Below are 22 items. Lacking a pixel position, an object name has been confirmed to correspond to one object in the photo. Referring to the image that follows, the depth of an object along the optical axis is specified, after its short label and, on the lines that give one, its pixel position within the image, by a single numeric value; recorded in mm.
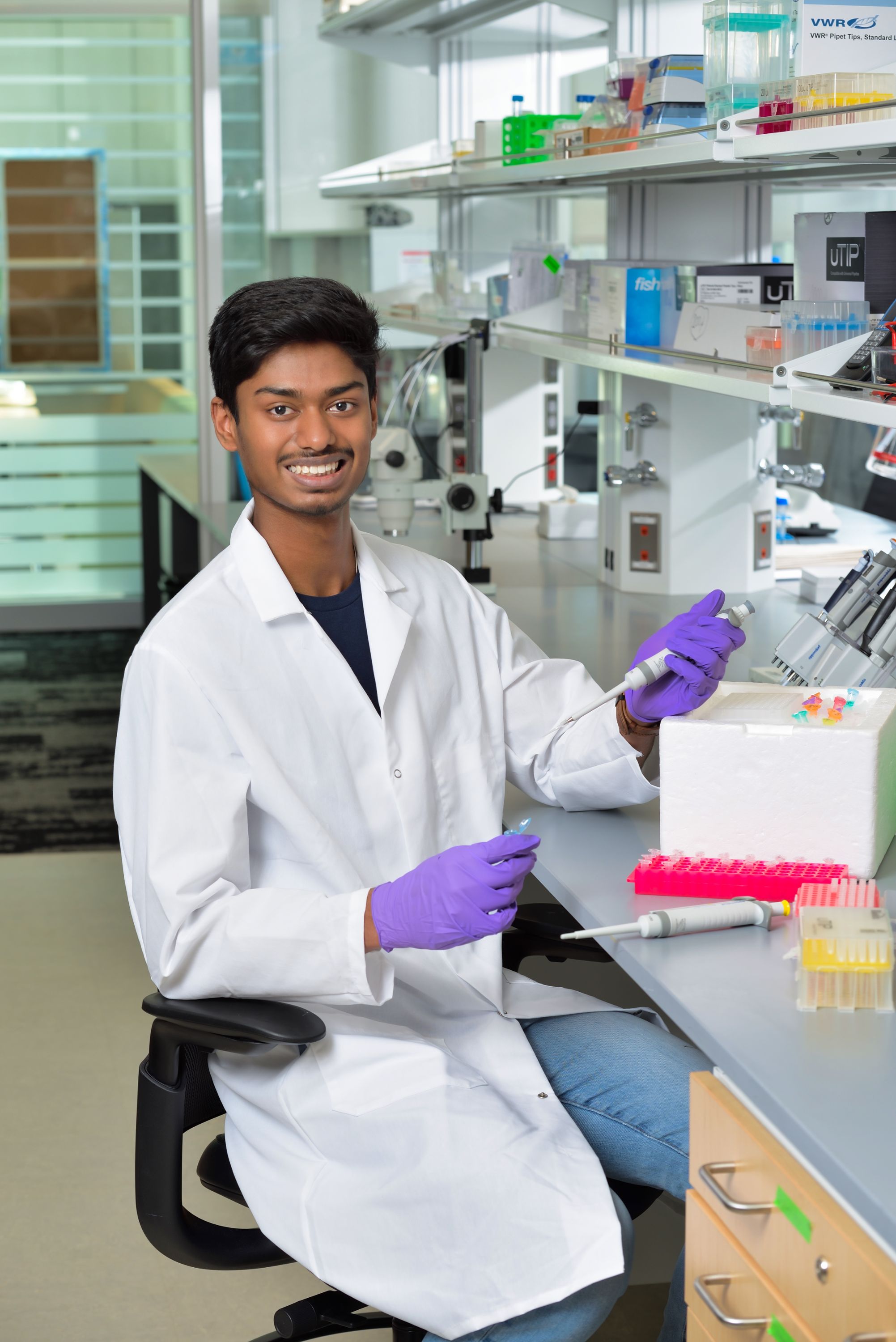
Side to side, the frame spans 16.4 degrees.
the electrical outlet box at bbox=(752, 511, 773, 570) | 4483
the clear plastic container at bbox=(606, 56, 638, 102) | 3908
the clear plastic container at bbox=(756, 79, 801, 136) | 3330
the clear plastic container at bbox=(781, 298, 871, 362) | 3438
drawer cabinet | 2633
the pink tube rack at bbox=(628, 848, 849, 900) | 3061
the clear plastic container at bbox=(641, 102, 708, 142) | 3738
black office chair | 3017
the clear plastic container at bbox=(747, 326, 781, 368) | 3592
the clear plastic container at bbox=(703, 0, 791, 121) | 3462
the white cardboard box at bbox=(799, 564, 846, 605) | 4314
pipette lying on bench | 2976
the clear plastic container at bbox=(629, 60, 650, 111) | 3851
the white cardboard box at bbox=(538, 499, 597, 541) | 5522
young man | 2983
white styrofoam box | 3056
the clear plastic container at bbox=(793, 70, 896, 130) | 3218
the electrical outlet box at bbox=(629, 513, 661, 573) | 4511
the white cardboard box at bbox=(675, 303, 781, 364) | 3710
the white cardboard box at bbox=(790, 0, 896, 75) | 3294
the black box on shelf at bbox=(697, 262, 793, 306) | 3886
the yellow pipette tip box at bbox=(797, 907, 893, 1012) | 2852
